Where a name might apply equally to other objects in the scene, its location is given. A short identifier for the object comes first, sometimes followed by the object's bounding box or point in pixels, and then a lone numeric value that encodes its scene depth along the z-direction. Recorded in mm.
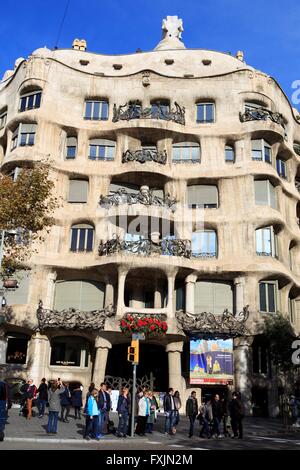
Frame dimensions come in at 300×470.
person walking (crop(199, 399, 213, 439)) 18828
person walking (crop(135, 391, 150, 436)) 18172
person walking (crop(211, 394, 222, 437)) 19141
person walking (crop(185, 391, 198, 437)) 18859
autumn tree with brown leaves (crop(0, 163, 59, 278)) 23253
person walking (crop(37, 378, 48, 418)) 22375
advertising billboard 29469
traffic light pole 17344
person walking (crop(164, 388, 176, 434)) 19172
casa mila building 30062
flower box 28469
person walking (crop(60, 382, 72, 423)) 21277
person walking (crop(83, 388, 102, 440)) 16047
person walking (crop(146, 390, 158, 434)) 19312
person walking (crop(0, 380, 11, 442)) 14438
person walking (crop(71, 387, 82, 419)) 21828
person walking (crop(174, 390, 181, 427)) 19516
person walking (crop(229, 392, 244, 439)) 18891
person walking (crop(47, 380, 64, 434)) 16953
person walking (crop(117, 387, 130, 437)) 17469
